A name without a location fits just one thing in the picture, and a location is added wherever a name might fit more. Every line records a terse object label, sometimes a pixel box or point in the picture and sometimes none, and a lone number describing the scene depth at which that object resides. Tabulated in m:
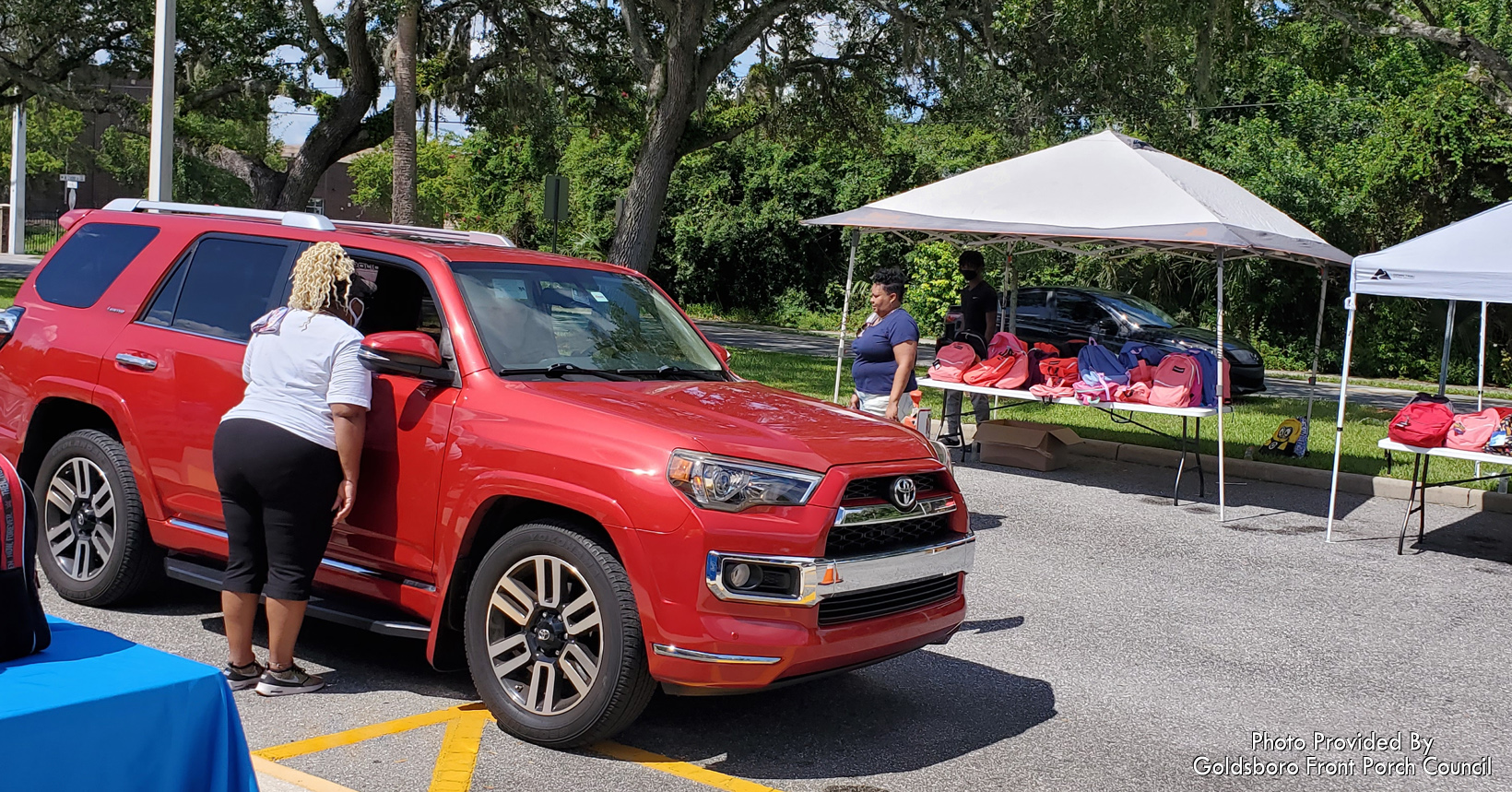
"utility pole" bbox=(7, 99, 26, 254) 49.79
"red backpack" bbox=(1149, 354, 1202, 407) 10.91
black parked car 20.12
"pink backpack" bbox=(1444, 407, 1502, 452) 9.37
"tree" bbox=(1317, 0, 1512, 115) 16.72
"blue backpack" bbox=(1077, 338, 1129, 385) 11.51
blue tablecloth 2.28
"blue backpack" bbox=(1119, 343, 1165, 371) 11.62
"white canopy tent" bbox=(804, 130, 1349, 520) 10.80
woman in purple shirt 8.46
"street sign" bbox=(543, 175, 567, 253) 22.06
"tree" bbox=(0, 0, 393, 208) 24.36
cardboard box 12.50
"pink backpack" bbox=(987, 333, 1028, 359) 12.13
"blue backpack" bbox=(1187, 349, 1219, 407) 11.11
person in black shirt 12.98
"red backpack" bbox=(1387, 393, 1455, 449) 9.45
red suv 4.43
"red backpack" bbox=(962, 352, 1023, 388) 11.93
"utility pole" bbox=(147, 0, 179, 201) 13.96
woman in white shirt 4.85
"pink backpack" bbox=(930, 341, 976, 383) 12.29
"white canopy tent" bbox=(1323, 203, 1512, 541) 9.19
